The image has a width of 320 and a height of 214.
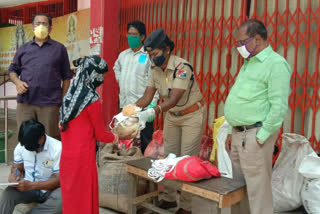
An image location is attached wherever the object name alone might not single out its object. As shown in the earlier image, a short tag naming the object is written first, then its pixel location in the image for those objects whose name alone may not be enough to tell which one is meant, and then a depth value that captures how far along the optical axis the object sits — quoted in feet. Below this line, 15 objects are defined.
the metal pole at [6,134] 15.95
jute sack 10.96
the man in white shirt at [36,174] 8.55
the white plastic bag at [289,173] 10.52
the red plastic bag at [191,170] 8.02
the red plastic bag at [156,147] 12.77
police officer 9.23
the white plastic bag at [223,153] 11.89
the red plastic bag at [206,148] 12.98
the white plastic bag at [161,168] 8.50
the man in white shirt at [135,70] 13.30
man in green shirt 7.42
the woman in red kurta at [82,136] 7.62
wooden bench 7.57
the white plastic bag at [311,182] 9.77
